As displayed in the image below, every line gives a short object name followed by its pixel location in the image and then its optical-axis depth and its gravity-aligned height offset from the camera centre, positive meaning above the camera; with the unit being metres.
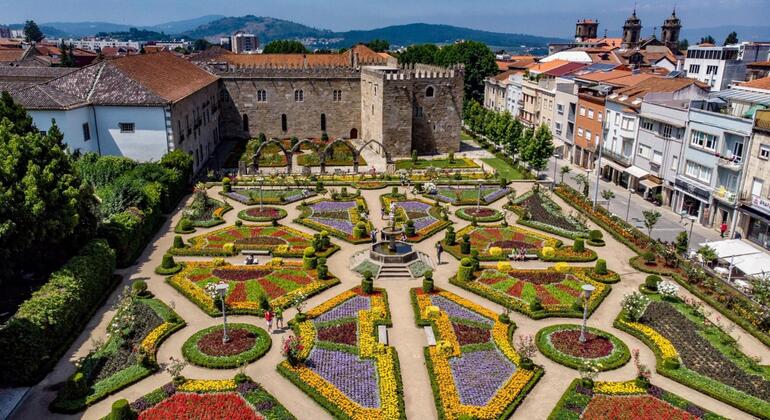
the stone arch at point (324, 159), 60.84 -12.12
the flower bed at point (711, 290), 29.11 -13.50
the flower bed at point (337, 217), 42.97 -13.89
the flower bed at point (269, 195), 50.84 -13.81
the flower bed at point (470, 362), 22.86 -13.91
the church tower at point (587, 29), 159.00 +5.40
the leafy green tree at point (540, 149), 59.81 -10.33
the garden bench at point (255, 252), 38.72 -13.94
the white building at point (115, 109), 45.81 -5.88
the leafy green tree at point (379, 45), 161.75 -0.38
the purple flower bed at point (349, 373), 23.36 -14.00
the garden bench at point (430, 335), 27.58 -13.97
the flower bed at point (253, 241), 38.59 -13.93
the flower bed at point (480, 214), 46.47 -13.63
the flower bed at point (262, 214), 45.72 -13.80
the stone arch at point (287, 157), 61.12 -12.10
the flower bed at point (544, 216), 44.19 -13.60
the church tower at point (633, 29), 136.75 +4.89
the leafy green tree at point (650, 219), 40.88 -11.79
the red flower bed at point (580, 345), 26.75 -13.86
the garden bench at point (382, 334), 27.78 -14.00
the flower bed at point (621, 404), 22.22 -13.82
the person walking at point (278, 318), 28.56 -13.48
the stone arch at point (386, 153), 65.44 -12.25
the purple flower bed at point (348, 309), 30.02 -14.03
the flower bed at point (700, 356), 23.66 -13.72
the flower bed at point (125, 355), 22.66 -13.93
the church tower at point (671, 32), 131.38 +4.28
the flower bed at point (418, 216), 43.59 -13.76
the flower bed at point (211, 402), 21.83 -13.91
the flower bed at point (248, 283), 31.10 -13.94
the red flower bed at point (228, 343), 26.30 -13.91
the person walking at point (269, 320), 28.59 -13.65
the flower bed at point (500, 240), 39.34 -13.80
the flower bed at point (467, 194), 51.69 -13.60
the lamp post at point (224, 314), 24.84 -12.38
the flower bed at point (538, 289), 31.09 -13.84
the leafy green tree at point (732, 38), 138.88 +3.36
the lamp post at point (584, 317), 25.05 -12.32
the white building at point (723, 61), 75.31 -1.17
